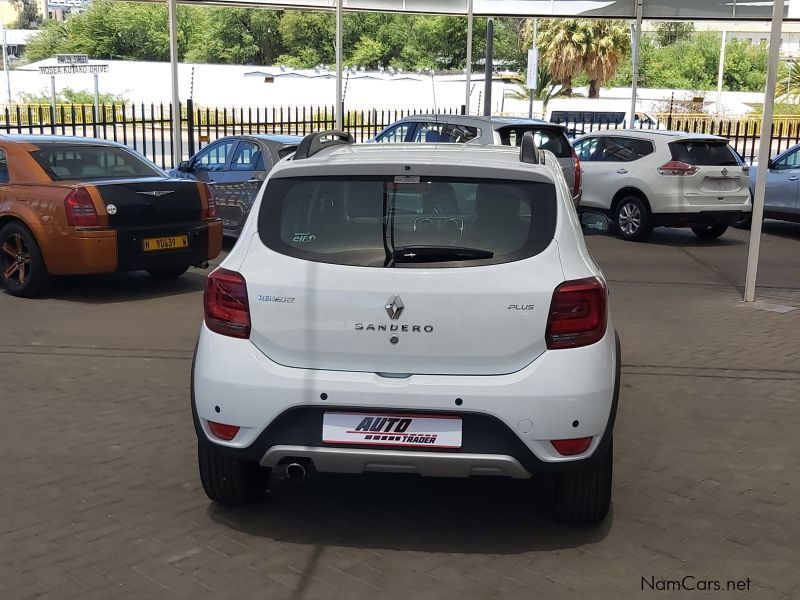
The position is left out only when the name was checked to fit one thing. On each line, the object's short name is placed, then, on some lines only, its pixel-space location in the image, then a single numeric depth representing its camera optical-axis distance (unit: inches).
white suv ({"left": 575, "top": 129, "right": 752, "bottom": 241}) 570.3
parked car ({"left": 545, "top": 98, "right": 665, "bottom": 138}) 1268.5
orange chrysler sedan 366.3
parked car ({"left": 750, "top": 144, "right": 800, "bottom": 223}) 604.1
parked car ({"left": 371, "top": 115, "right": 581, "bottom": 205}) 535.8
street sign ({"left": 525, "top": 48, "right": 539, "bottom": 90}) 877.5
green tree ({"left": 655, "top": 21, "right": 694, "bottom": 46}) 3657.7
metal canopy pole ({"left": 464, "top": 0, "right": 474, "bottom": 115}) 747.4
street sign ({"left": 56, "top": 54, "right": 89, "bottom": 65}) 845.2
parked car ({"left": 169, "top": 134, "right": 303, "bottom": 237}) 498.0
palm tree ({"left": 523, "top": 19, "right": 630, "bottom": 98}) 2007.9
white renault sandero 155.3
